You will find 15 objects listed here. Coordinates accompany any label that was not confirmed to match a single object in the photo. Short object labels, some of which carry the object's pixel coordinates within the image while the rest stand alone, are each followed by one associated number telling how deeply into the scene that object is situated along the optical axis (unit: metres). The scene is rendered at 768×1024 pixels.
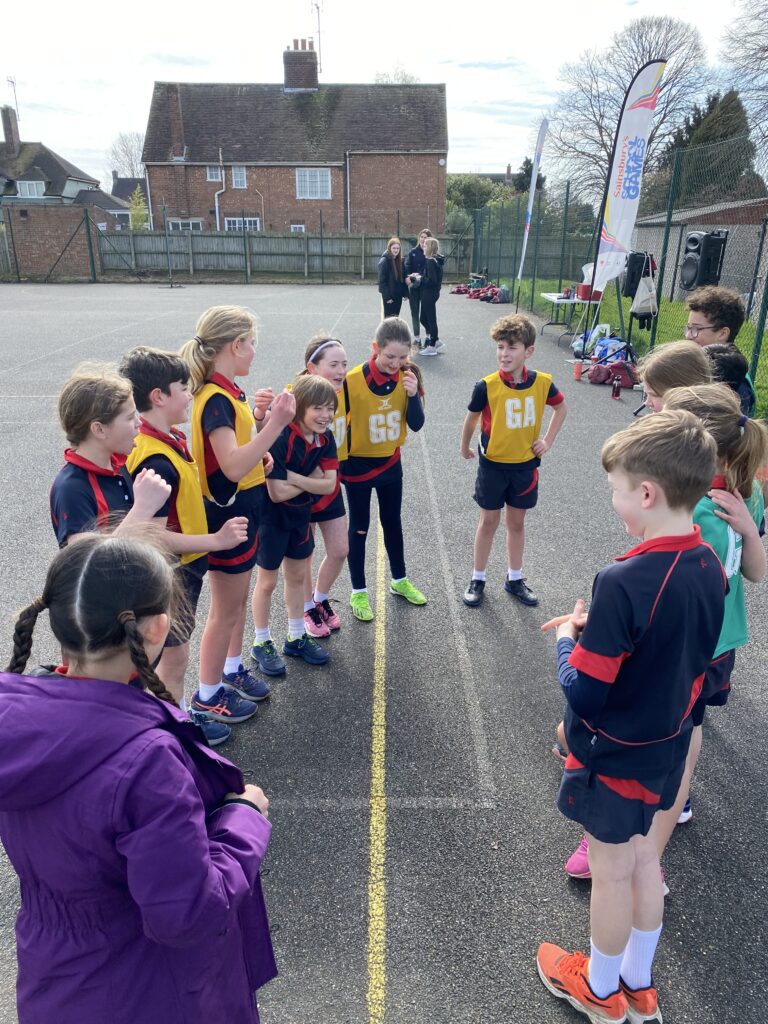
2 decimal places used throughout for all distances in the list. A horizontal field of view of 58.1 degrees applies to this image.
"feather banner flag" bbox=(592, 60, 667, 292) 10.55
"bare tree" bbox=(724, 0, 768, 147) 19.93
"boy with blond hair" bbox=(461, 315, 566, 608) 4.22
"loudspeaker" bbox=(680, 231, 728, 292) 8.48
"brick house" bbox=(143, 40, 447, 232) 39.12
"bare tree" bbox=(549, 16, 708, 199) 36.53
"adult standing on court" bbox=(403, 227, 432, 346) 12.82
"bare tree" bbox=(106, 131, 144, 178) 77.25
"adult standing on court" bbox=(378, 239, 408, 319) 12.82
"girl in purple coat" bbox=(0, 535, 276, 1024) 1.16
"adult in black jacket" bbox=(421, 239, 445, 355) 12.71
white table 14.95
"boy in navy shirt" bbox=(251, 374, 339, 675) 3.60
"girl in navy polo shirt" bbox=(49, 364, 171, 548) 2.43
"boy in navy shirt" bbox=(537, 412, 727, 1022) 1.79
